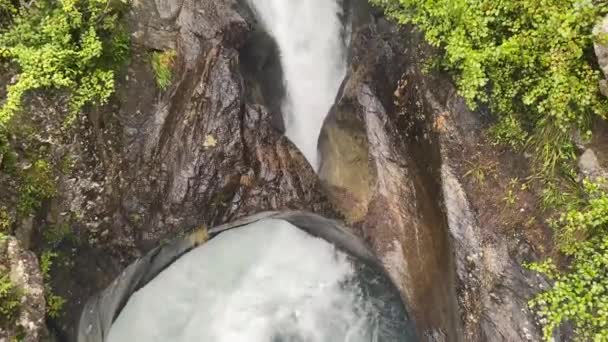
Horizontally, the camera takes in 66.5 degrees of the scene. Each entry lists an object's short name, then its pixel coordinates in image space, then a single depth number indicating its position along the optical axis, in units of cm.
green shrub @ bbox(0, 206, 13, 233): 586
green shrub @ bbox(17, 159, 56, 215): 628
